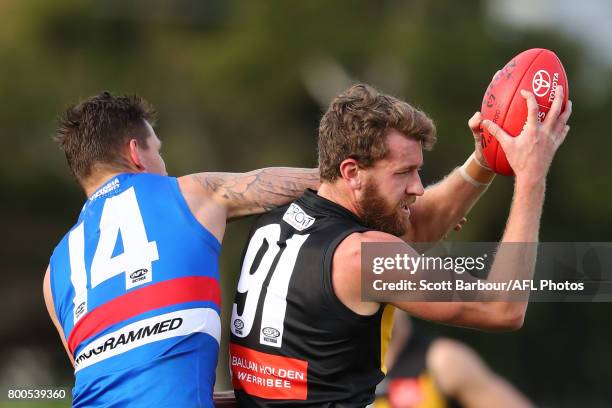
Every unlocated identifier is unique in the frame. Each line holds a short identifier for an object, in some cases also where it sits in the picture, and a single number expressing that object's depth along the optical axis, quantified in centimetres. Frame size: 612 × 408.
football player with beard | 929
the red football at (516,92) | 987
